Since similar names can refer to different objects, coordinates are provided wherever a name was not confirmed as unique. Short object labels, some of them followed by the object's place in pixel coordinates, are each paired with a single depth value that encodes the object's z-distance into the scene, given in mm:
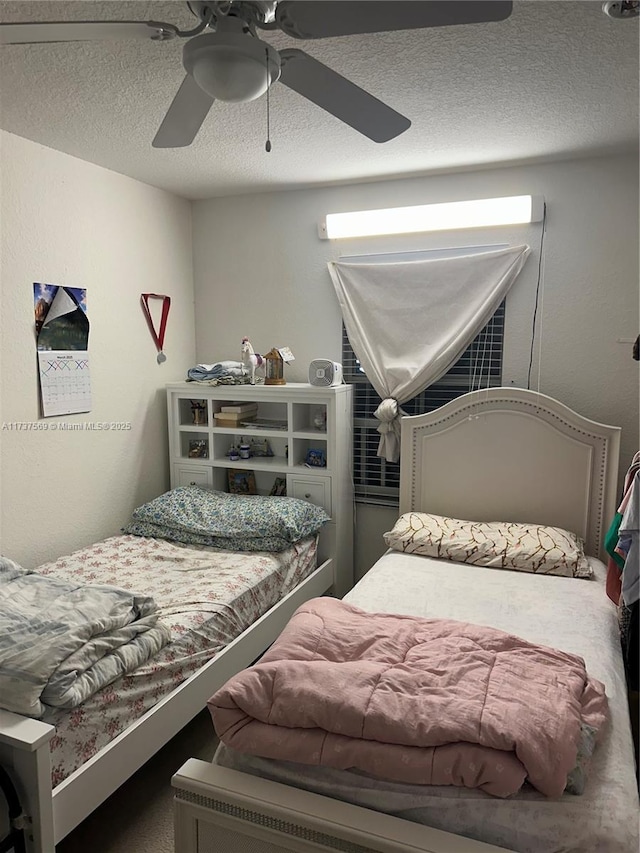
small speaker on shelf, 3324
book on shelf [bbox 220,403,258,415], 3553
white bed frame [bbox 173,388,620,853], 2961
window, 3311
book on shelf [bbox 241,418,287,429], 3584
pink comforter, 1388
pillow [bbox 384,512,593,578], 2691
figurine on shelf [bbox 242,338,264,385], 3473
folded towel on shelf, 3555
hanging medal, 3469
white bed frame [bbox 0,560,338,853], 1596
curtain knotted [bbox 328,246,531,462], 3203
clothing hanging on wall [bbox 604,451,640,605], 2074
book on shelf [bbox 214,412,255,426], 3539
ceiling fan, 1219
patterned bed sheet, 1785
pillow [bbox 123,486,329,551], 2971
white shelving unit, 3344
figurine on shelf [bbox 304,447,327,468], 3451
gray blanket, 1675
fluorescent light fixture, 3070
